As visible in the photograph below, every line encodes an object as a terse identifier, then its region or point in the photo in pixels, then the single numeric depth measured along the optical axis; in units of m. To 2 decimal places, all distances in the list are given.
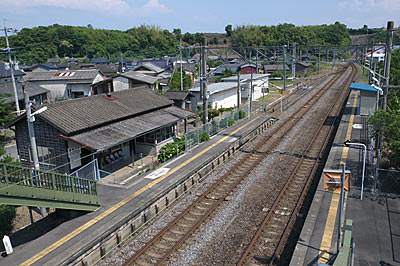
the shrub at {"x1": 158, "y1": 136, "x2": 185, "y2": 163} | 19.28
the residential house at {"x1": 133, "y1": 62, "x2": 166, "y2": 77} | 56.06
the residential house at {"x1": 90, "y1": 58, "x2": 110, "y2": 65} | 92.69
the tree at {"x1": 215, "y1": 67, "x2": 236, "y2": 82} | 59.88
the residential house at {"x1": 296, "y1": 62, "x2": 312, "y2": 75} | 72.75
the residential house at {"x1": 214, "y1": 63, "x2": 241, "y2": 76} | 65.56
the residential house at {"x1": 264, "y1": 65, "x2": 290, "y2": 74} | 69.99
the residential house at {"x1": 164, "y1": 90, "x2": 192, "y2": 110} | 30.70
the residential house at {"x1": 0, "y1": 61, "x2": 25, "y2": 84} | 41.95
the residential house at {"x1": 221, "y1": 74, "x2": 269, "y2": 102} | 40.77
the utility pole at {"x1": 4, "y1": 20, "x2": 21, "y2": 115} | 22.90
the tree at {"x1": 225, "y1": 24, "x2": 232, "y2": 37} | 167.99
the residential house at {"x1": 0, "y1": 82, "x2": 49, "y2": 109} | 33.40
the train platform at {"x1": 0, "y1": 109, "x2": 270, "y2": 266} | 9.68
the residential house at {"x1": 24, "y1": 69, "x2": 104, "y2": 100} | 42.12
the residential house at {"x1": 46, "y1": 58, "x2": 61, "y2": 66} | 86.99
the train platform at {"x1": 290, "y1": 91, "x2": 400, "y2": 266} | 9.39
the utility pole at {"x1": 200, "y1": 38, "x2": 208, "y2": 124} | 22.20
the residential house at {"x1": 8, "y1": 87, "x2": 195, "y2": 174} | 15.95
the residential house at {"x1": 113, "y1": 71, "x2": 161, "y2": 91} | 39.03
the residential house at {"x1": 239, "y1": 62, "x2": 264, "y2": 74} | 65.62
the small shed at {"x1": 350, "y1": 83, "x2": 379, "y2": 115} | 27.81
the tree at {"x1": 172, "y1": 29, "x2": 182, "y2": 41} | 153.15
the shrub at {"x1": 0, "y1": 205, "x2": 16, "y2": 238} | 13.26
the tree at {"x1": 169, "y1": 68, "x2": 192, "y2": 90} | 42.72
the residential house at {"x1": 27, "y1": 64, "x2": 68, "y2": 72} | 68.44
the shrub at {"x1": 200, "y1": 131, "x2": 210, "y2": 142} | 22.41
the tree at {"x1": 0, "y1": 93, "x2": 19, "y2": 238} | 13.26
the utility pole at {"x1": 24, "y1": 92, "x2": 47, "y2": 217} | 12.16
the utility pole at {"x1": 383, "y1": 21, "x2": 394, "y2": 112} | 16.83
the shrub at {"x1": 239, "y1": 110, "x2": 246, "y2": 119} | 30.12
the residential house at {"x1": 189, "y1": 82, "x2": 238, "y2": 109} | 33.66
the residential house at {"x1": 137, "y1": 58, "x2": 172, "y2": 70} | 74.00
